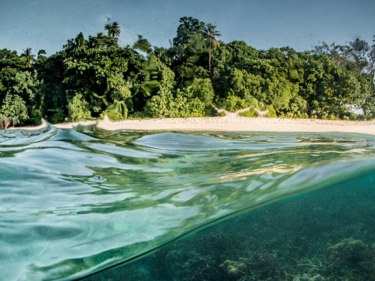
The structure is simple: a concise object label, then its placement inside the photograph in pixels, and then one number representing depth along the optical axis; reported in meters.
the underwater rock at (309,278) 6.06
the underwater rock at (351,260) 6.45
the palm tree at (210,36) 24.48
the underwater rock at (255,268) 6.02
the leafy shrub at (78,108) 18.78
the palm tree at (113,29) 24.30
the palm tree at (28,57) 23.96
